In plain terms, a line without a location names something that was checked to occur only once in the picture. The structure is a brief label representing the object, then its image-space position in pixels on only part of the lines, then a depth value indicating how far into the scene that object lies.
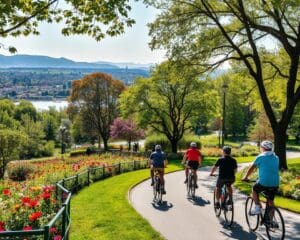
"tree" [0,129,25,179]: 35.06
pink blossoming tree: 55.83
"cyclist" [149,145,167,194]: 15.54
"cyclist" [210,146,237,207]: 11.52
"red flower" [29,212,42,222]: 8.35
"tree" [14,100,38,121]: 101.19
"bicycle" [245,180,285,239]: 9.27
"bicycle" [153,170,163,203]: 15.61
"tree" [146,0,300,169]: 22.11
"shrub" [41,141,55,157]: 74.94
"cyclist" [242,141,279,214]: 9.44
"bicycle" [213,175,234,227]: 11.53
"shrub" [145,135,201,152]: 48.31
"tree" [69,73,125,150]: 62.31
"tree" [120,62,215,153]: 43.06
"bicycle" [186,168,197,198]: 16.42
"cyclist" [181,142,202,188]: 16.20
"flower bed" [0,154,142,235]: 8.98
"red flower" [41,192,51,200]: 10.20
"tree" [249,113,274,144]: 55.22
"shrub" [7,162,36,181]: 28.89
